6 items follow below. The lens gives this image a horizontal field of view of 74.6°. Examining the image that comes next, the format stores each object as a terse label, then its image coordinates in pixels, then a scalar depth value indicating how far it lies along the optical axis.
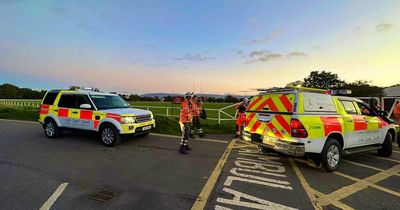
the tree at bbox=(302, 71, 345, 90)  79.37
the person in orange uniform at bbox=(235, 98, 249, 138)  11.04
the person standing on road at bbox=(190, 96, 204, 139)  11.09
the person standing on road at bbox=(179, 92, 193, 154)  8.05
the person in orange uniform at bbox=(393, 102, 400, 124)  9.10
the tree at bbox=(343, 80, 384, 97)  51.97
